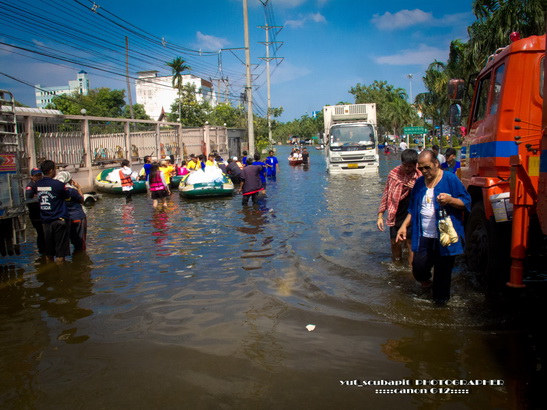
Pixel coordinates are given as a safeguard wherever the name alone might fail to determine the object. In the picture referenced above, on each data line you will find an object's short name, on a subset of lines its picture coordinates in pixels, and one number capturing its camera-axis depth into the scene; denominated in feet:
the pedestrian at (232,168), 56.61
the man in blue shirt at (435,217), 15.38
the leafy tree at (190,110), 152.87
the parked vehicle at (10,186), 22.47
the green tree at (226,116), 169.37
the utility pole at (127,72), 140.33
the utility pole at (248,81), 89.04
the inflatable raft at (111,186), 63.31
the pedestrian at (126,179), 55.88
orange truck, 14.70
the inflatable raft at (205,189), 53.72
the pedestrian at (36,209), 25.58
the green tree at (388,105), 233.55
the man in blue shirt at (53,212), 23.59
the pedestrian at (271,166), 76.42
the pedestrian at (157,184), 47.42
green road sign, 115.96
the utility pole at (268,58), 162.25
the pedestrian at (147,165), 56.40
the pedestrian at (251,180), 43.99
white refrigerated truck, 77.61
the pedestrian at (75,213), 25.02
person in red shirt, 21.59
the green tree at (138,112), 206.18
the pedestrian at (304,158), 123.24
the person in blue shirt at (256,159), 48.42
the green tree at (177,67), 157.99
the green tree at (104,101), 185.47
